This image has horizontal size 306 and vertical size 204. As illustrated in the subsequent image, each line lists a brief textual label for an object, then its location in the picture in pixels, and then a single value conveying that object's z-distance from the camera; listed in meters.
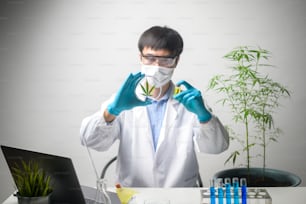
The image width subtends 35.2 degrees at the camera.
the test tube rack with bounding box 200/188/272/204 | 2.00
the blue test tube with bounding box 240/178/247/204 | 1.92
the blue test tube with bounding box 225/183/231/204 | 1.95
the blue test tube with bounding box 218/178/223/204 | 1.94
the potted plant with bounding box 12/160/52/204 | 1.83
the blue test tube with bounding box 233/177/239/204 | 1.95
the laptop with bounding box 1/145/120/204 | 1.78
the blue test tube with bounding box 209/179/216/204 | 1.94
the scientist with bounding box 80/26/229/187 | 2.68
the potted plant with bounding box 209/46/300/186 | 2.79
